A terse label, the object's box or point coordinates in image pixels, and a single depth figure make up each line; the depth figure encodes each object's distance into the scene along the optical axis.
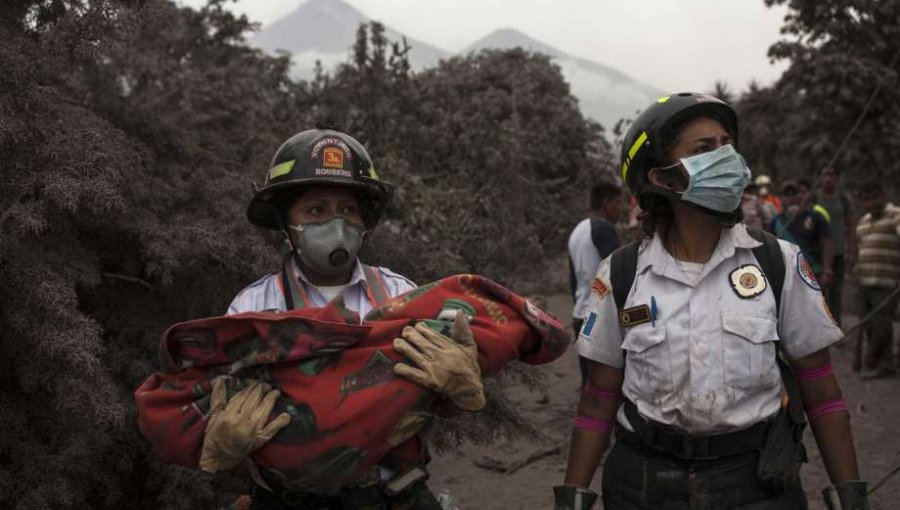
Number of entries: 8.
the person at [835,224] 8.75
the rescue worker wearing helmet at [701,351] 2.22
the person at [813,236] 8.44
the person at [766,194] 11.52
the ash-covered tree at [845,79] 15.10
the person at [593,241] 6.29
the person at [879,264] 8.01
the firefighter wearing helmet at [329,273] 1.99
